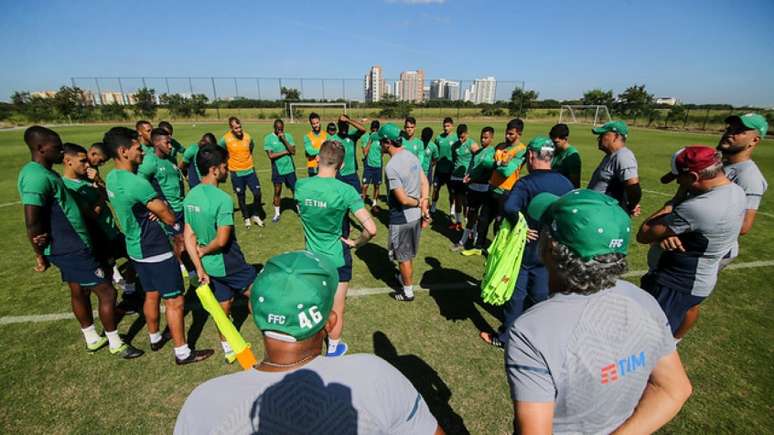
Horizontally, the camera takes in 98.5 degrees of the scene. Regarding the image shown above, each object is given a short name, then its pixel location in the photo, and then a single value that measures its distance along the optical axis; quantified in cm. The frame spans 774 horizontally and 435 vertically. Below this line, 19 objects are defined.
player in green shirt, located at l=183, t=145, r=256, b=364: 351
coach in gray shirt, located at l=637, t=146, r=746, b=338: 286
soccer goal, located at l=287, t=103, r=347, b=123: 5106
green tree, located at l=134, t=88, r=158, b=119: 4822
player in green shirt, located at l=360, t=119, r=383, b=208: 989
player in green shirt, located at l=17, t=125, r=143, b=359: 357
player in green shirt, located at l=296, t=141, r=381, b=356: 362
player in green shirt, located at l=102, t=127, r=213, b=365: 360
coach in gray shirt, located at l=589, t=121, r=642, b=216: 494
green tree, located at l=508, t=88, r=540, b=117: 5562
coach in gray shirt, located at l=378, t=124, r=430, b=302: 480
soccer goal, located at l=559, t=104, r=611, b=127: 4425
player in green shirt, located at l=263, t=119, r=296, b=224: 902
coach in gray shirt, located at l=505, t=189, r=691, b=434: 137
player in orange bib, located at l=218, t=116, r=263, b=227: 832
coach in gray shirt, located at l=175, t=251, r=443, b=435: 117
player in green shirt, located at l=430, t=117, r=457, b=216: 913
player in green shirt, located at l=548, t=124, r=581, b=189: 583
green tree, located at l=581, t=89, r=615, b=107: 5872
